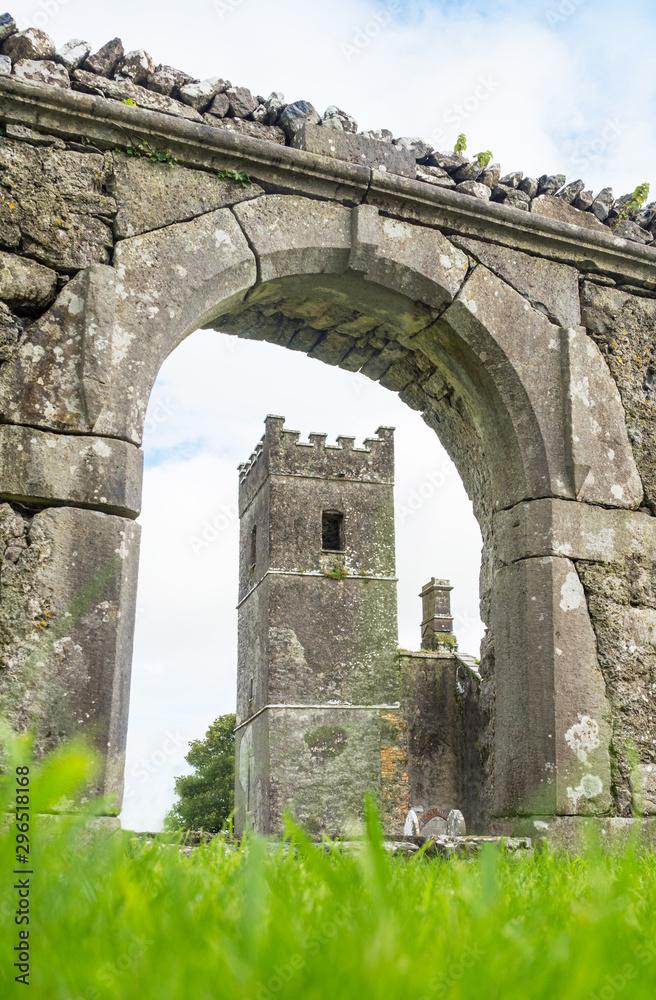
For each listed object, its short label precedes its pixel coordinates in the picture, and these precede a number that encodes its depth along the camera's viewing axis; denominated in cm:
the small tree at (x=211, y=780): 2700
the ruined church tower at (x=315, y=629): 2353
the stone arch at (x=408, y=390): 404
